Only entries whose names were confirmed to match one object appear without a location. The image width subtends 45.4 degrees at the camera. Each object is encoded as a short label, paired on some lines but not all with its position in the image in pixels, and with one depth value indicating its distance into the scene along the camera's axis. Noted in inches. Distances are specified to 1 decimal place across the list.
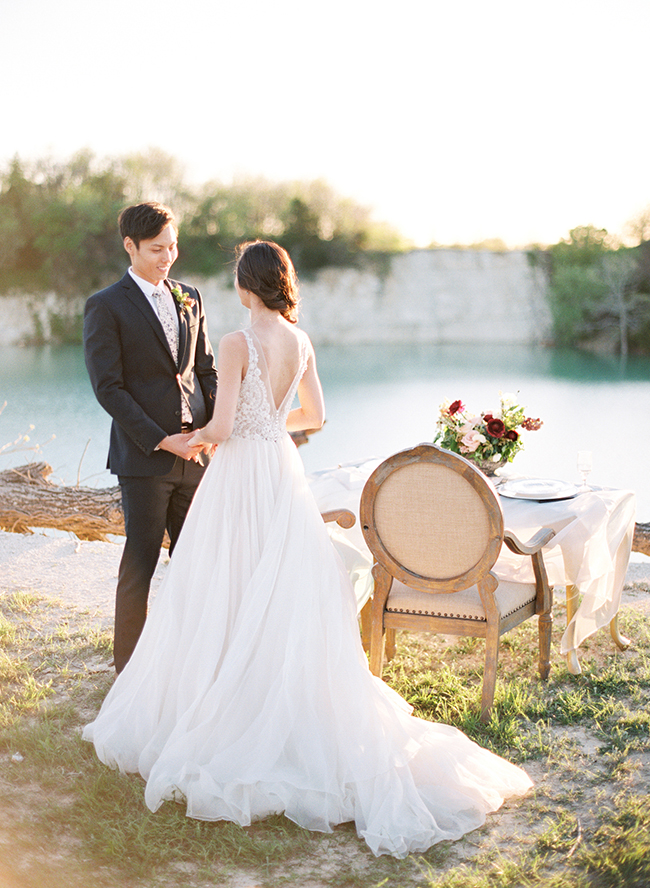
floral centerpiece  127.6
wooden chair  101.9
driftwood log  217.8
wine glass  127.6
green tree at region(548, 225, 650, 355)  1046.4
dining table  119.6
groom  108.0
